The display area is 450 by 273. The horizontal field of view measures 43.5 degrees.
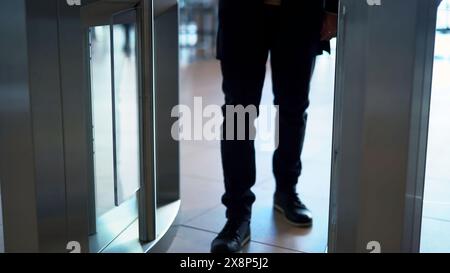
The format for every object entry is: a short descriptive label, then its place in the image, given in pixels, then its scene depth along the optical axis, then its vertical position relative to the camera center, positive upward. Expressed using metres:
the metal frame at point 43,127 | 1.13 -0.15
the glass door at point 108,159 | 1.57 -0.31
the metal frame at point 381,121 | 1.14 -0.13
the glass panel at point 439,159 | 1.20 -0.22
